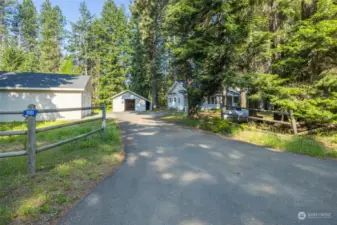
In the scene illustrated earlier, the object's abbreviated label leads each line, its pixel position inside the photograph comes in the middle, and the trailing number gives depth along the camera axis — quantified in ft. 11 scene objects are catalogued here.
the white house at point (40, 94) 46.50
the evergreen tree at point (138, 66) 103.65
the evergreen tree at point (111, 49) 111.86
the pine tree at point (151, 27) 89.92
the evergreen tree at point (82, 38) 127.34
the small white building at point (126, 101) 99.30
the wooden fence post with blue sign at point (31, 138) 11.46
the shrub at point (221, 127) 30.07
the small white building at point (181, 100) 89.10
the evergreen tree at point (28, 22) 133.37
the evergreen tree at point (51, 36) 118.11
